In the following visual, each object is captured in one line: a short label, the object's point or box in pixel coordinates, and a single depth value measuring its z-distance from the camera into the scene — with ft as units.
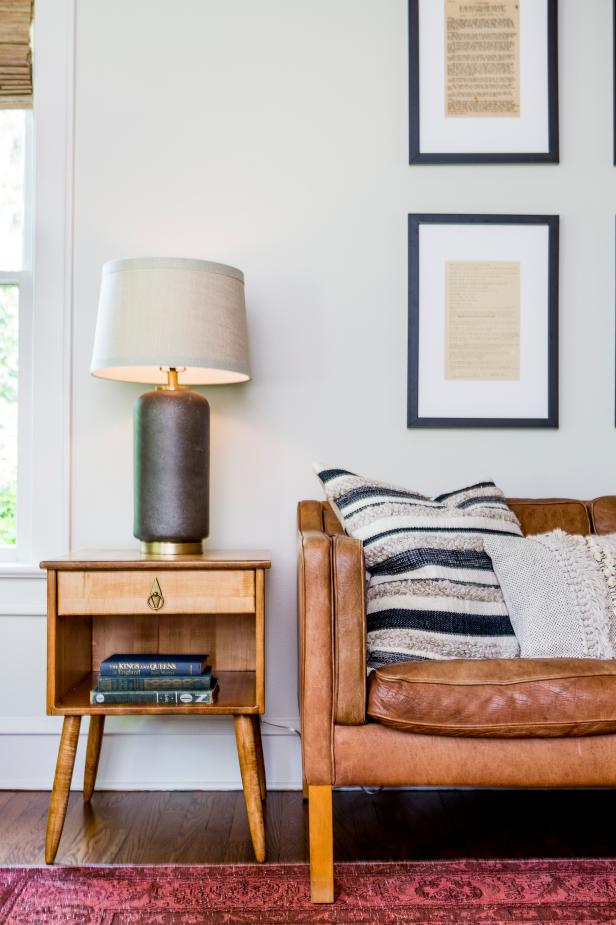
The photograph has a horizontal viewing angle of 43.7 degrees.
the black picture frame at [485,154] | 7.65
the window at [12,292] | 7.87
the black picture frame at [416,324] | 7.63
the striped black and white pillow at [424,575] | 5.51
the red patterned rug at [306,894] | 4.89
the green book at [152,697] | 5.87
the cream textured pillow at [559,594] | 5.49
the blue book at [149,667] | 5.94
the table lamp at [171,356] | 6.10
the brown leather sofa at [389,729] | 5.02
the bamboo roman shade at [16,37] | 7.62
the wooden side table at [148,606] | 5.83
